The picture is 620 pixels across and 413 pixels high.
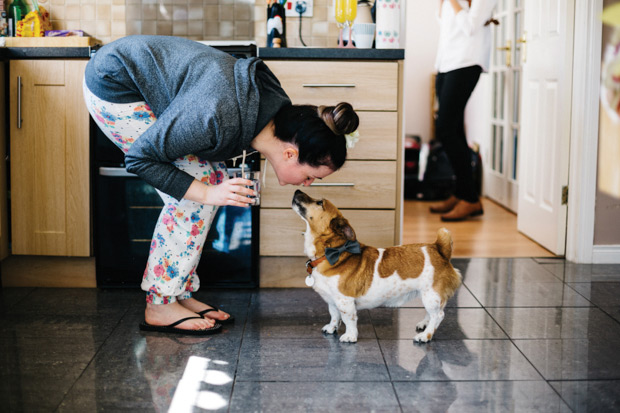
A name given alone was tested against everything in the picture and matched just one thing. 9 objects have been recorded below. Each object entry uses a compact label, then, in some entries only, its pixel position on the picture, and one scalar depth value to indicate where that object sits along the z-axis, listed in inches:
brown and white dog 88.7
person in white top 162.7
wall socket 130.8
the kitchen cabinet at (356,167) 111.5
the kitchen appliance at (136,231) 112.2
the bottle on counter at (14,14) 125.3
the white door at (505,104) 184.5
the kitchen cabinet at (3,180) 111.1
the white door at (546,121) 134.5
